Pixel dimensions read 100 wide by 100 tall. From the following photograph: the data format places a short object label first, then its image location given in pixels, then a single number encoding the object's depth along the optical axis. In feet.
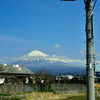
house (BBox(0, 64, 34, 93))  84.87
